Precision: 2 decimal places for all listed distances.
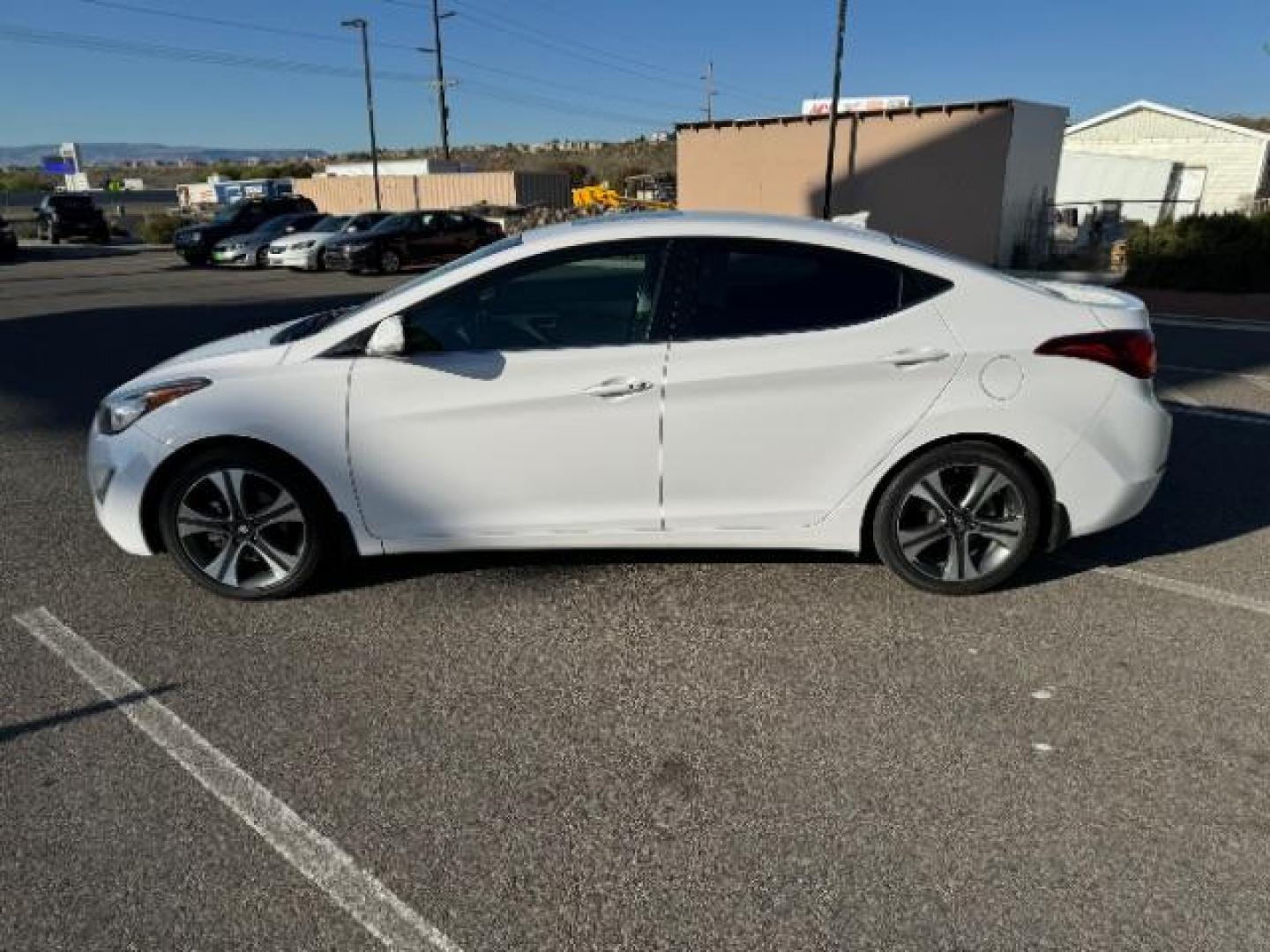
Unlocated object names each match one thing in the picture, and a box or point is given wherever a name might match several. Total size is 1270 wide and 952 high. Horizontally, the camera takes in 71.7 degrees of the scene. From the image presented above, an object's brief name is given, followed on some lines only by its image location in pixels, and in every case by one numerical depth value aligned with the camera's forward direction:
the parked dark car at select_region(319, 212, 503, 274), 19.89
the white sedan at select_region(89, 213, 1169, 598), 3.41
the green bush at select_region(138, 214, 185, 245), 34.66
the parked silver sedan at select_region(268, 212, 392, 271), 21.41
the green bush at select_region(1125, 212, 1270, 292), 14.23
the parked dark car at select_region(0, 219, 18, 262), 25.81
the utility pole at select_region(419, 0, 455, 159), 42.97
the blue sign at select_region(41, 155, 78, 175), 60.55
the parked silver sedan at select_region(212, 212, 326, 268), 22.64
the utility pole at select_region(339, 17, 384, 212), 38.09
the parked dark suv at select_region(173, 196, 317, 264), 23.59
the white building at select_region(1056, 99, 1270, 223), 27.48
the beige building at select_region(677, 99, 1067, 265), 20.00
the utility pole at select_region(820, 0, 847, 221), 19.98
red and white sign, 26.27
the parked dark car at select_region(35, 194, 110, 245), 33.19
